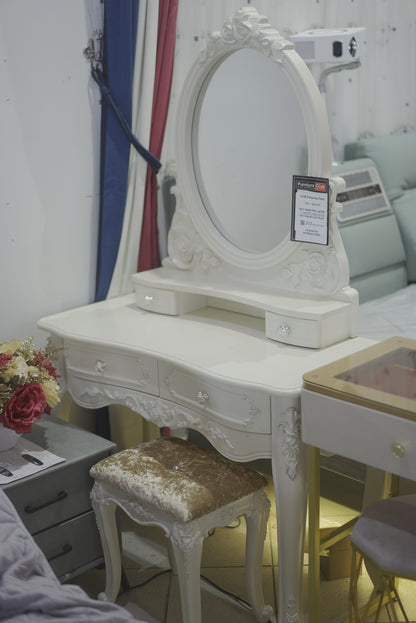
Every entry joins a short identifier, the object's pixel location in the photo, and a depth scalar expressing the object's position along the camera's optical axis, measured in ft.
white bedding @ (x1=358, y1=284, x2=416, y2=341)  8.53
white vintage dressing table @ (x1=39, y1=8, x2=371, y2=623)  6.10
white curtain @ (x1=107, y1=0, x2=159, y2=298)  8.09
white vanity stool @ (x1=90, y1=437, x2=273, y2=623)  6.05
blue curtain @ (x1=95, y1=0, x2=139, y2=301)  7.87
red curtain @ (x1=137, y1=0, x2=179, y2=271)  8.20
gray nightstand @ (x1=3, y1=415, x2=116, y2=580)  6.48
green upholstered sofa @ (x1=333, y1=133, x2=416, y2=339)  9.09
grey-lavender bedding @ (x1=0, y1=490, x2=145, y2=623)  4.32
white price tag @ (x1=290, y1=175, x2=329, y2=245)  6.46
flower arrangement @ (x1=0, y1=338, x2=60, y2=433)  6.44
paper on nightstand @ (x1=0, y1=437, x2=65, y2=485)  6.40
